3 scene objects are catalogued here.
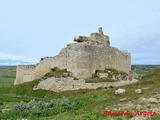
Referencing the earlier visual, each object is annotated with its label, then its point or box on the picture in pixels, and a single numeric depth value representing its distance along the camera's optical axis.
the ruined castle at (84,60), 24.08
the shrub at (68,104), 11.28
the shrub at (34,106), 11.11
